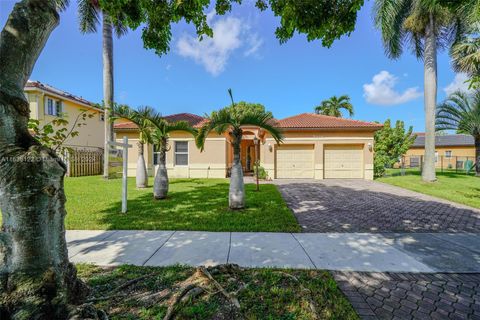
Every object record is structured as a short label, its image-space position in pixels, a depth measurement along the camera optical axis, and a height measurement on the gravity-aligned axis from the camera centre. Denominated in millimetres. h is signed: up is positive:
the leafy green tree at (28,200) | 1993 -408
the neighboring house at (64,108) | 16312 +4126
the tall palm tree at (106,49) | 13303 +6785
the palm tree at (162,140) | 8305 +691
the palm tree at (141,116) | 8703 +1679
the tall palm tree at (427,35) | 12086 +7380
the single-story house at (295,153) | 15102 +339
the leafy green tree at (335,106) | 31047 +7629
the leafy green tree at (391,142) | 16578 +1260
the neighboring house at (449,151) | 31797 +1144
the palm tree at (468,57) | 7045 +3916
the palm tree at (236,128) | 6754 +938
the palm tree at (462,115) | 16344 +3314
